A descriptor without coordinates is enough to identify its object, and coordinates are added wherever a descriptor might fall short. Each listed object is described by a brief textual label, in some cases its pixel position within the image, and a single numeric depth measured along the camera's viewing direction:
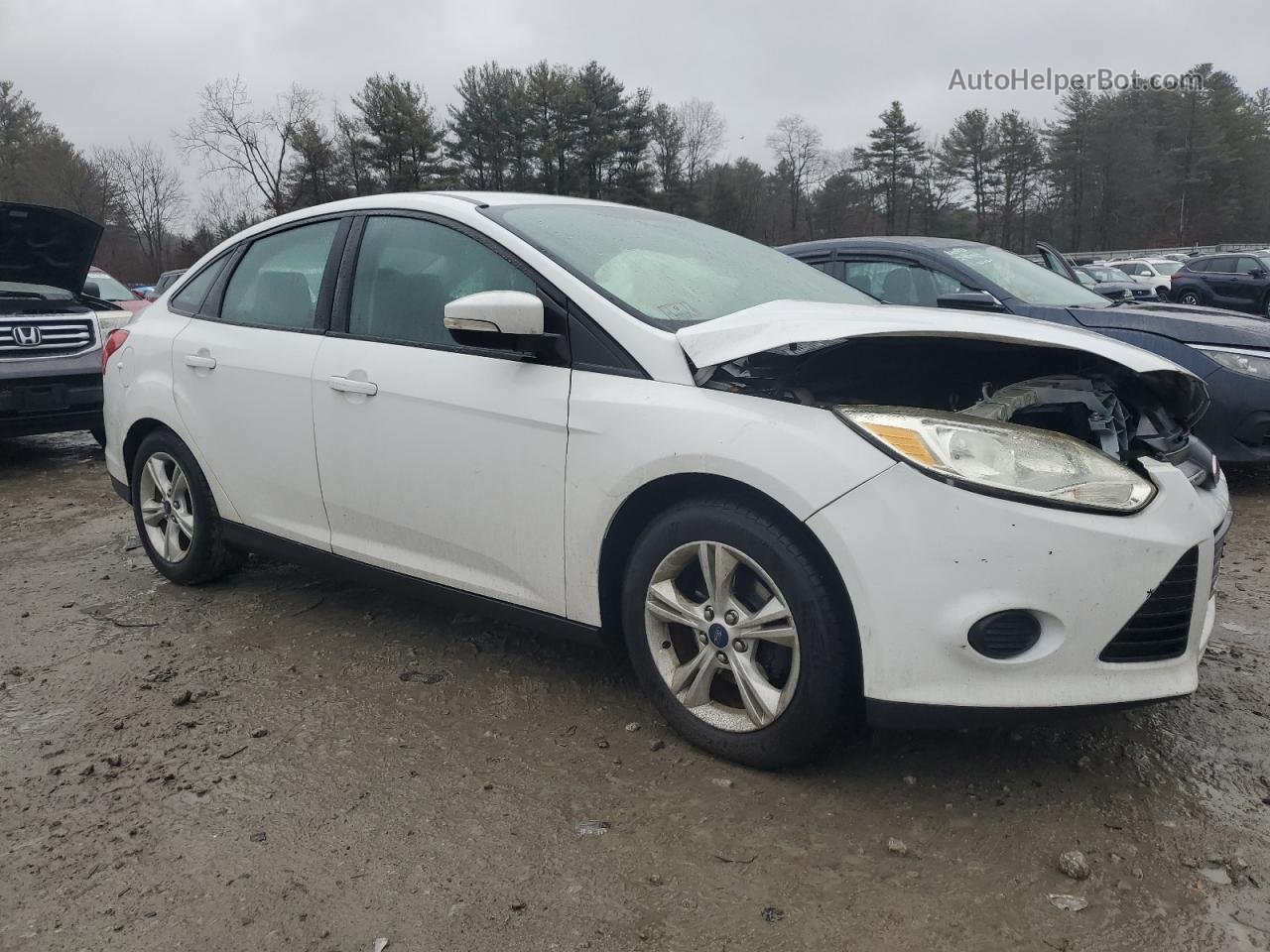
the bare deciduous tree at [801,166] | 70.75
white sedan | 2.22
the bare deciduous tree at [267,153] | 46.53
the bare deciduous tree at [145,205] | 53.47
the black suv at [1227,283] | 22.08
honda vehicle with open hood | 6.91
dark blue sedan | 5.37
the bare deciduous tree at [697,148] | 65.94
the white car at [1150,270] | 30.27
